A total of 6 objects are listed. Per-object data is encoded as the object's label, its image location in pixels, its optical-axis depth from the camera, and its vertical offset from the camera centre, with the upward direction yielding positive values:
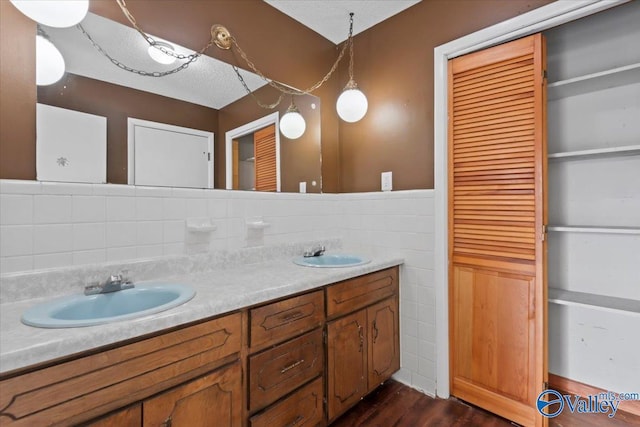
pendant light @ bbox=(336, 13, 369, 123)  2.10 +0.76
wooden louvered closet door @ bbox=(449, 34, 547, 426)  1.58 -0.09
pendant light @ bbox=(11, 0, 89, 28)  1.09 +0.75
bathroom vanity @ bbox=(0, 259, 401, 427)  0.79 -0.53
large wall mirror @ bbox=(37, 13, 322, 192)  1.27 +0.60
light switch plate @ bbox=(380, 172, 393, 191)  2.13 +0.22
